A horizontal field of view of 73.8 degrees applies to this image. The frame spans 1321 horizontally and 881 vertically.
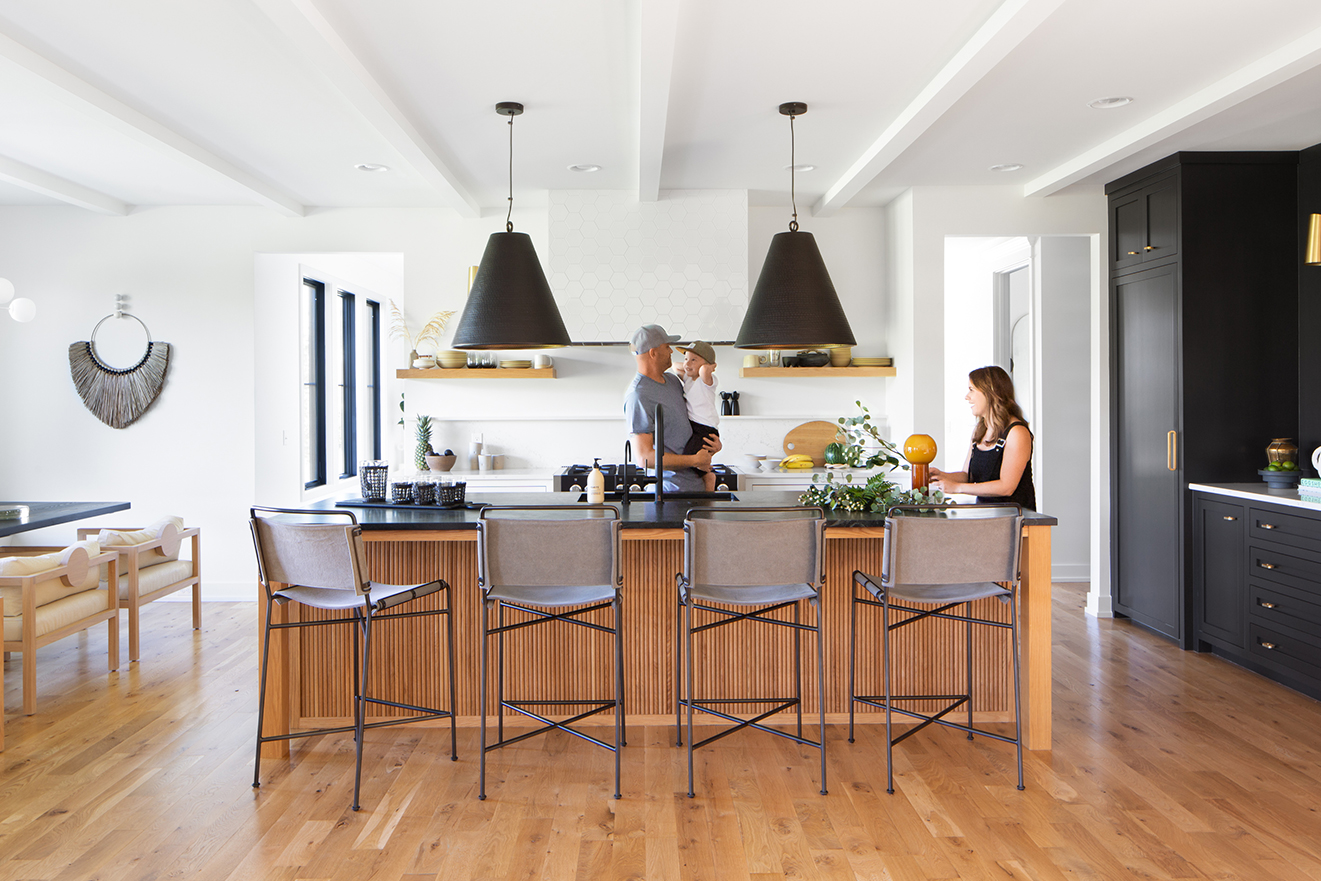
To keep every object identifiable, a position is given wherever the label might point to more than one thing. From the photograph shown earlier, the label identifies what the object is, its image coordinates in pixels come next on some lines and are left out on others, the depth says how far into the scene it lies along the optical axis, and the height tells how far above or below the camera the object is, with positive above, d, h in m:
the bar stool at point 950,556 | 2.93 -0.41
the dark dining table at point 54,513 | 4.29 -0.39
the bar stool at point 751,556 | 2.91 -0.40
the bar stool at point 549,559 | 2.91 -0.40
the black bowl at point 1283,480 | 4.37 -0.24
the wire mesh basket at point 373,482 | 3.75 -0.18
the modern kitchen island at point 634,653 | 3.55 -0.88
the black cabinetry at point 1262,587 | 3.91 -0.74
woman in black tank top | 3.78 -0.07
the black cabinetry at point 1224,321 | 4.66 +0.59
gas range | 5.68 -0.26
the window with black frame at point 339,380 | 6.86 +0.49
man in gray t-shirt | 4.13 +0.14
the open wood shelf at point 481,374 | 5.99 +0.44
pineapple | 6.23 -0.05
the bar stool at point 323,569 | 2.92 -0.44
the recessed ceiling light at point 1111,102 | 3.99 +1.52
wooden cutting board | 6.30 -0.02
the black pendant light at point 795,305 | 3.79 +0.57
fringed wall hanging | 6.07 +0.39
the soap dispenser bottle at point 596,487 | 3.78 -0.21
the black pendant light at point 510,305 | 3.69 +0.56
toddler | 4.77 +0.29
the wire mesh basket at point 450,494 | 3.59 -0.23
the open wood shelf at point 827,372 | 6.07 +0.44
